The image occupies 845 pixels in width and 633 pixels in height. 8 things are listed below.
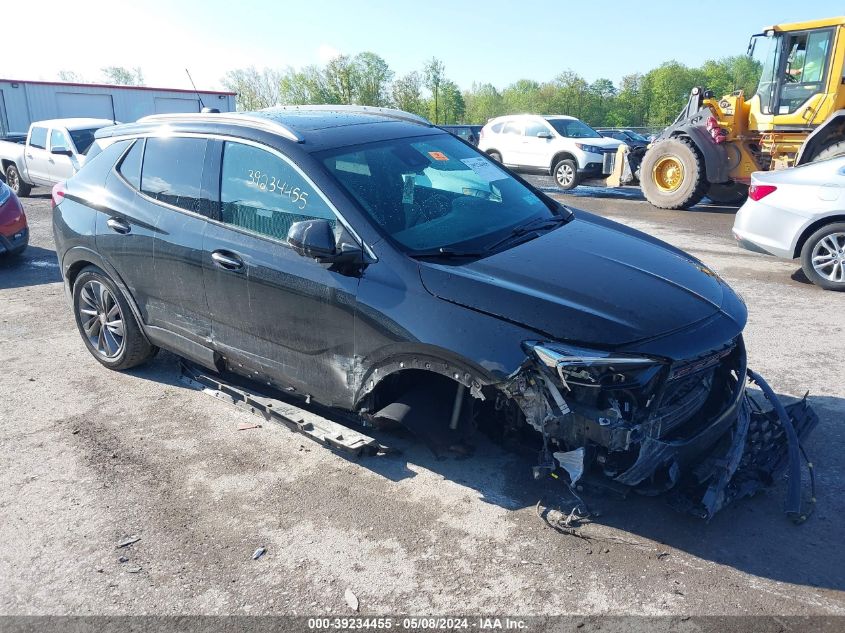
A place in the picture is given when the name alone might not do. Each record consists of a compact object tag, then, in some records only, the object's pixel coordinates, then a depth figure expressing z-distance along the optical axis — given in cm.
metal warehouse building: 2700
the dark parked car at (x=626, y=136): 2636
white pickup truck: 1441
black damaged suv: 306
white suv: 1720
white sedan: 705
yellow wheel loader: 1154
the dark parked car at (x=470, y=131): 2458
